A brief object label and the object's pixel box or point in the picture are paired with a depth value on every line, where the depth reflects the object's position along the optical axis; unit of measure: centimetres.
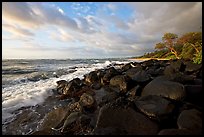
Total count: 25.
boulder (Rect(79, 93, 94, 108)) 355
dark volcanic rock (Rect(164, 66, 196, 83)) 354
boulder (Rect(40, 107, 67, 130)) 300
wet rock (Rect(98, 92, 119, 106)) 363
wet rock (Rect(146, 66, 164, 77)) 555
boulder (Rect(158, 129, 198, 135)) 180
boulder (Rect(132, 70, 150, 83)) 431
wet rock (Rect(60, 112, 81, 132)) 269
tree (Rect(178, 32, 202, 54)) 1647
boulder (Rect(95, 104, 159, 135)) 220
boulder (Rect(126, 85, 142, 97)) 378
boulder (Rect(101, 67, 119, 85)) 589
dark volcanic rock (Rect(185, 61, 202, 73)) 544
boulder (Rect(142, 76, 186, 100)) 287
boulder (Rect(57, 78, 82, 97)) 511
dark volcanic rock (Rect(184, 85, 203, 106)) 280
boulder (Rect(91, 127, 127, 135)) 203
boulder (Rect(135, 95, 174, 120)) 234
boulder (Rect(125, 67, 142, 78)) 651
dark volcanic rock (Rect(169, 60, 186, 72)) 581
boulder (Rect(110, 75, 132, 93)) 435
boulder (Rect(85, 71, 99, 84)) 646
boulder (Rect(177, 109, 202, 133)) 198
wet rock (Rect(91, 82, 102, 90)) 535
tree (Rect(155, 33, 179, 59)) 1742
